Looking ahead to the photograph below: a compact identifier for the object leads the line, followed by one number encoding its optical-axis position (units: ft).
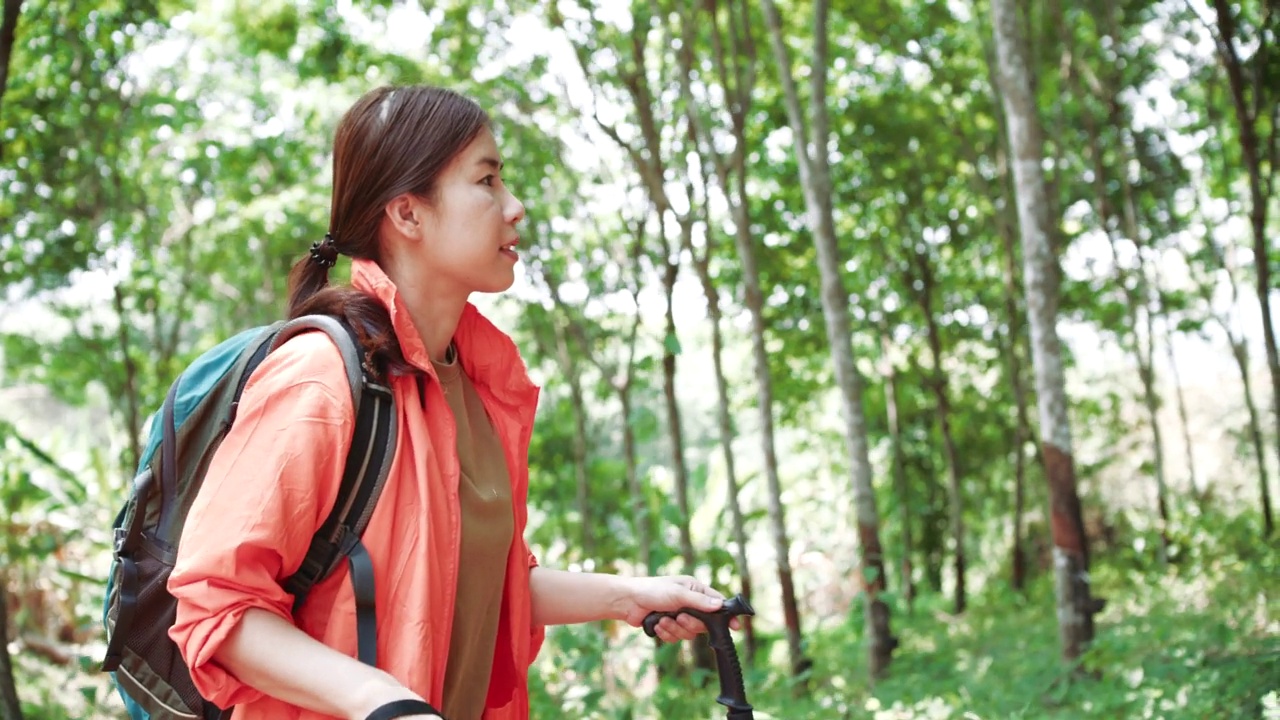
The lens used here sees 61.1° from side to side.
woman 4.52
